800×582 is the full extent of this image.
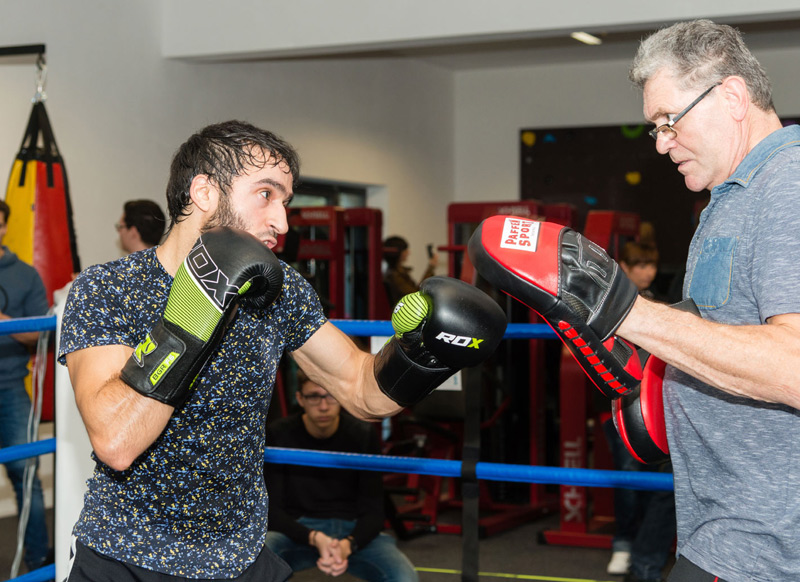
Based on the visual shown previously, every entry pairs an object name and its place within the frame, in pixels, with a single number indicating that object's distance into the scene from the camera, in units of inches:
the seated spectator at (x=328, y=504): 109.3
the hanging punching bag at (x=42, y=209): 185.3
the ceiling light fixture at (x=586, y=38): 300.0
